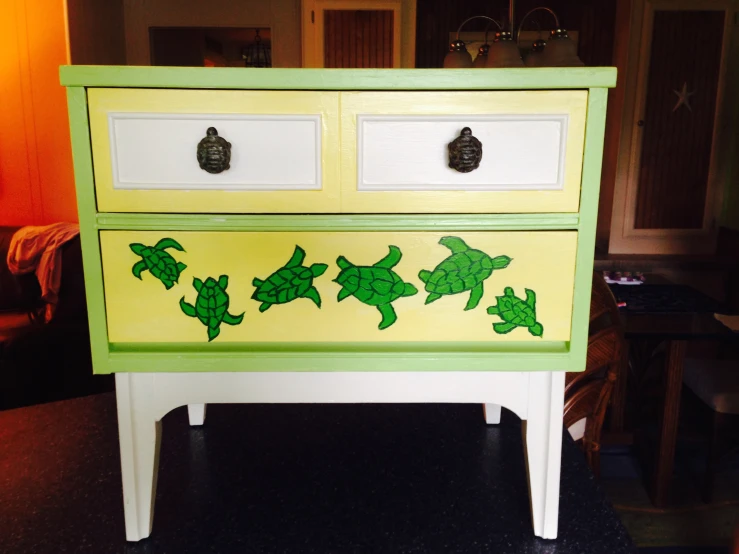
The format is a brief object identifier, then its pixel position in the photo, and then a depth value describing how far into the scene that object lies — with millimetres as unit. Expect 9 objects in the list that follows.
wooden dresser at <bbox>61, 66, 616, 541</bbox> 699
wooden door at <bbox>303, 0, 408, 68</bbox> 3791
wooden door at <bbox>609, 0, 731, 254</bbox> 3518
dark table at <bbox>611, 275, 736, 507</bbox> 2139
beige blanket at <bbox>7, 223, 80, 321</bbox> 2908
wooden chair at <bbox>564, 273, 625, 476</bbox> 1566
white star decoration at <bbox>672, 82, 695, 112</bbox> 3597
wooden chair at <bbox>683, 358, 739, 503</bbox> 2373
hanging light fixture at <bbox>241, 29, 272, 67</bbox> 5442
